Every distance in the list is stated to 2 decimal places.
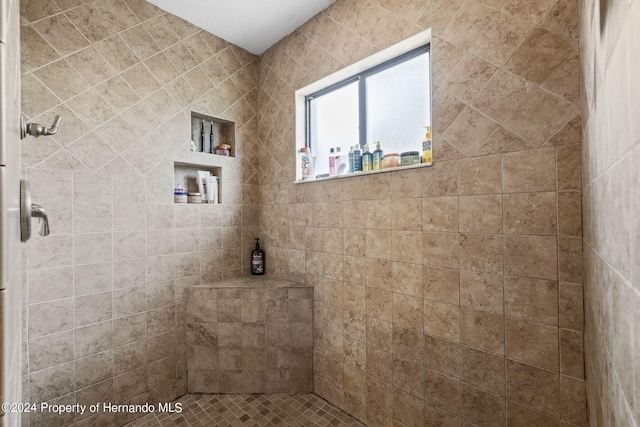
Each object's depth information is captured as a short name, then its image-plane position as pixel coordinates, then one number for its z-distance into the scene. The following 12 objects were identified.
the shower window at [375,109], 1.55
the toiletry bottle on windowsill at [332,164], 1.84
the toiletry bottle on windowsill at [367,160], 1.63
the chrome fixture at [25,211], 0.61
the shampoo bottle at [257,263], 2.23
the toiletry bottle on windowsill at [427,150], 1.38
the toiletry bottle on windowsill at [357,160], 1.71
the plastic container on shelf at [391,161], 1.53
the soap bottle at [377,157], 1.60
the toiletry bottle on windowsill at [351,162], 1.74
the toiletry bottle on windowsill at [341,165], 1.82
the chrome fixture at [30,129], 0.69
